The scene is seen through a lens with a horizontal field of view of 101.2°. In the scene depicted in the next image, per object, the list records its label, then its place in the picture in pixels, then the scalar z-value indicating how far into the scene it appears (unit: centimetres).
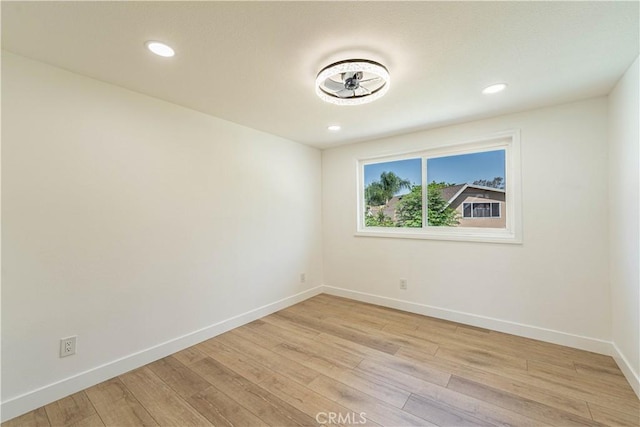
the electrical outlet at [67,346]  183
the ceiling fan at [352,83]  167
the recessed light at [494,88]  209
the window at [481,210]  290
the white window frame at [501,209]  266
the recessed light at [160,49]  155
